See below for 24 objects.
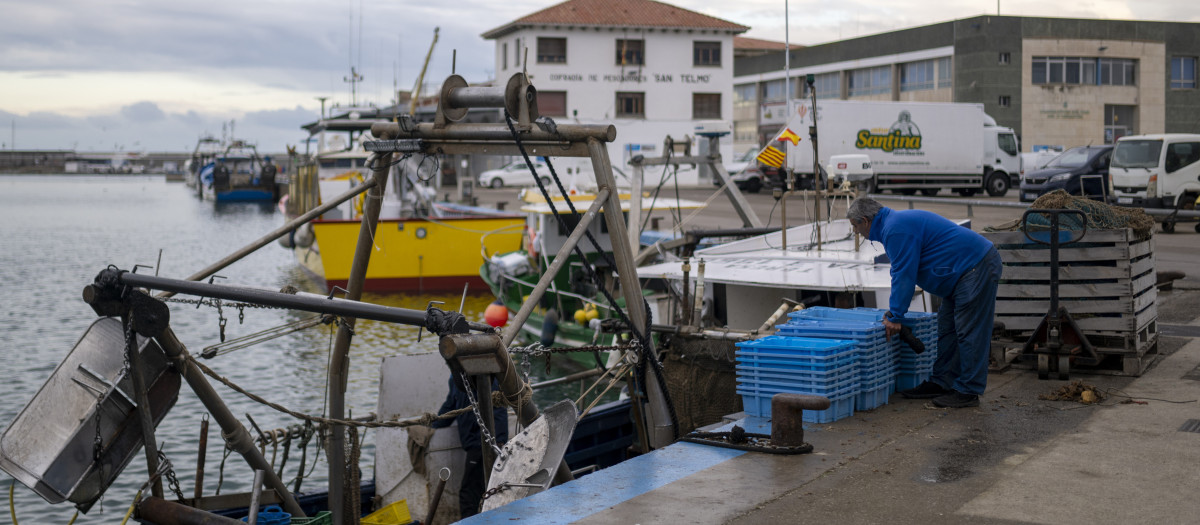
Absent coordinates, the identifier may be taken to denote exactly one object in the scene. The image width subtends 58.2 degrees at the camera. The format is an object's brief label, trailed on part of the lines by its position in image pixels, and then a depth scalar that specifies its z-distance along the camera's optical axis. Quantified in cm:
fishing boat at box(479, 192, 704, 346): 1581
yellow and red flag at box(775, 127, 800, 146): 1250
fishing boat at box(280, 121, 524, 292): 2425
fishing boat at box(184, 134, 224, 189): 9769
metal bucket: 567
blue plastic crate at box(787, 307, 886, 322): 791
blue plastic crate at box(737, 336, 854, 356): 691
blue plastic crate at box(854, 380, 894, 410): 745
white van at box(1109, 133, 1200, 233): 2553
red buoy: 1628
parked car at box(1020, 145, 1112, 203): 2925
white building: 5556
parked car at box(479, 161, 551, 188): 5462
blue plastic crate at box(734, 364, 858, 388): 686
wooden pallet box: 837
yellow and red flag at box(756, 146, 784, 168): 1280
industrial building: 5419
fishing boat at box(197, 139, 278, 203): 7700
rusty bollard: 629
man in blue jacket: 732
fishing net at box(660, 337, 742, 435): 862
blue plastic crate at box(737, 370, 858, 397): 687
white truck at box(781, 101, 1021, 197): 3572
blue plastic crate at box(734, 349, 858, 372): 685
